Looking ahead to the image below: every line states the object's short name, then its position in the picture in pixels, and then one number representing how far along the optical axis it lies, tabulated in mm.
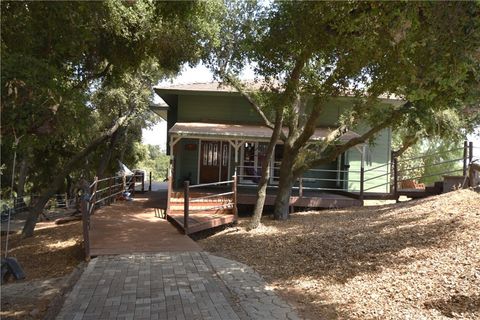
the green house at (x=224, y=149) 19234
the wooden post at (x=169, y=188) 12563
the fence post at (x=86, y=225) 8492
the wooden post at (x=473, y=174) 11650
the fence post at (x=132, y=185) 19262
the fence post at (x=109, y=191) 15542
